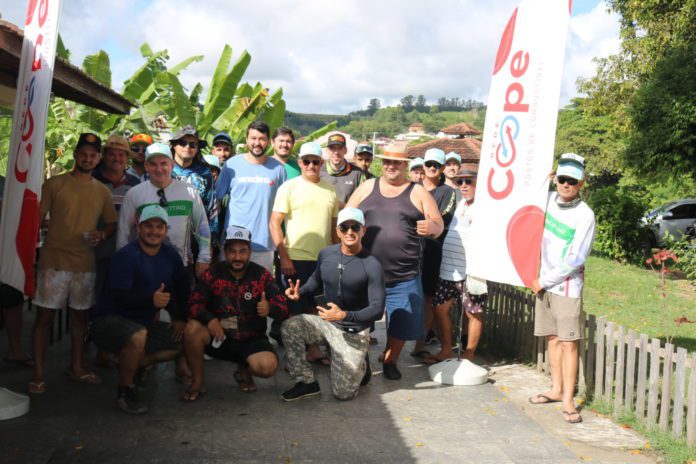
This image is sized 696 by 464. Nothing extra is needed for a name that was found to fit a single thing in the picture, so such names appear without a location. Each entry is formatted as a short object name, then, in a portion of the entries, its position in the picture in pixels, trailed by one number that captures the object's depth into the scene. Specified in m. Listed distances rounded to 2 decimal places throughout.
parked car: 22.02
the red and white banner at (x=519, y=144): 5.90
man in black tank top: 6.66
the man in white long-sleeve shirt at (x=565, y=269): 5.89
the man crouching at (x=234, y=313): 5.96
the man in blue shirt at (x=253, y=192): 6.96
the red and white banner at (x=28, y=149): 4.73
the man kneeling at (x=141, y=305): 5.62
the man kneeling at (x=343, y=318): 6.18
